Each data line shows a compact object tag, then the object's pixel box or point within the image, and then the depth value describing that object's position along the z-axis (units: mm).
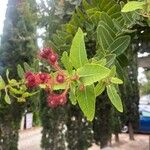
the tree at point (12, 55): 2530
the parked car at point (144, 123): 4957
